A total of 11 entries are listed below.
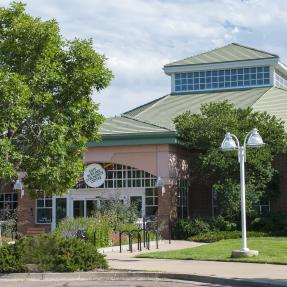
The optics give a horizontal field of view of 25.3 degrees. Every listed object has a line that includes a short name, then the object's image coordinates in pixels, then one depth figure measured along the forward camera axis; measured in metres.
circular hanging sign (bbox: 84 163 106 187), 33.84
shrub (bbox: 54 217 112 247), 23.78
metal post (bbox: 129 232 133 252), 22.28
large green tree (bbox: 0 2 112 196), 16.97
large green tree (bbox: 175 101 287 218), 30.23
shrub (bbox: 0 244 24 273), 16.03
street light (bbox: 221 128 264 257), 18.68
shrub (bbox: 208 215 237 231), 30.45
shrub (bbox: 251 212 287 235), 30.21
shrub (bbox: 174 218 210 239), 30.30
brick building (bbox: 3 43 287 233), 32.25
